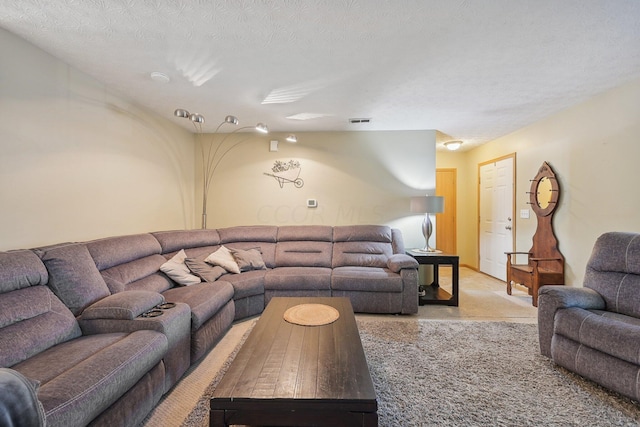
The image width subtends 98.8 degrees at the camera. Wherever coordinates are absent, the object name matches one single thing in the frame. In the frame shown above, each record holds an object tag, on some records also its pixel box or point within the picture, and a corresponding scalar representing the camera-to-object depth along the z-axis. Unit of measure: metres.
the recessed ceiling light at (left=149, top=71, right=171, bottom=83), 2.42
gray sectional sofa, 1.29
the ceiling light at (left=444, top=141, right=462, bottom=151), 4.59
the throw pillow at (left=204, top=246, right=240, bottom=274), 3.17
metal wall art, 4.29
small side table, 3.41
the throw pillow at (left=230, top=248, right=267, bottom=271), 3.35
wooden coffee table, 1.14
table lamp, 3.72
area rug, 1.55
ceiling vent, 3.69
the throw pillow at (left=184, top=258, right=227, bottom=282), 2.86
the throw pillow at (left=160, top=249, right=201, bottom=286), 2.70
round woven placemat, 1.89
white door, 4.44
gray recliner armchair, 1.64
